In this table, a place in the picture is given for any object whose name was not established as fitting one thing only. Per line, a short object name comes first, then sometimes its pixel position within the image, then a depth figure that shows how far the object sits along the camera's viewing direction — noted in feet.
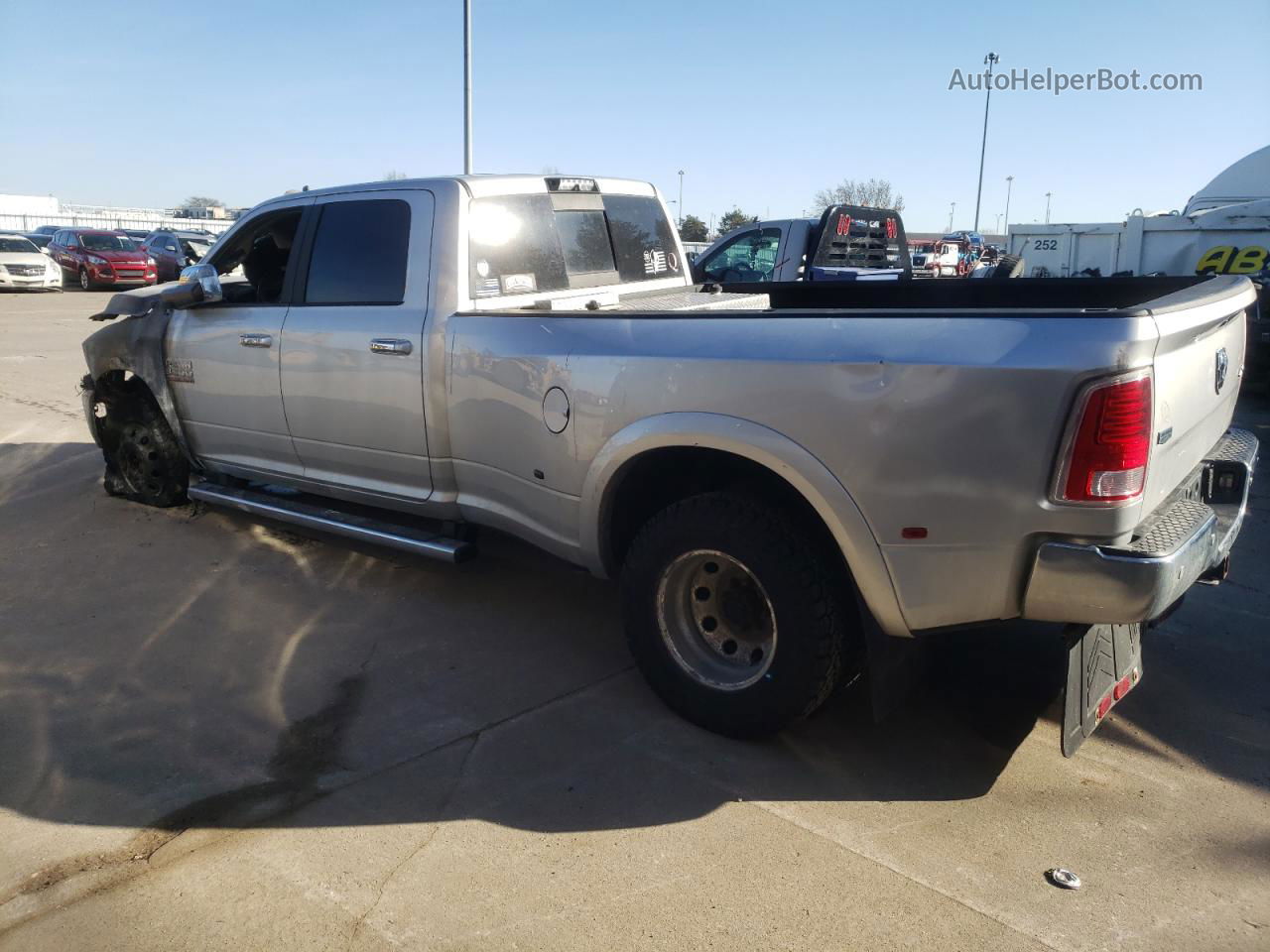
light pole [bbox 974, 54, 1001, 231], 171.12
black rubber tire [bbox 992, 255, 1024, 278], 38.01
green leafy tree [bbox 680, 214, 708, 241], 148.66
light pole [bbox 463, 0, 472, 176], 59.62
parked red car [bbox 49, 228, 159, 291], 85.92
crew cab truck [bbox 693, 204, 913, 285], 34.35
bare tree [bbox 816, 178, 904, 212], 182.91
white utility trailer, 44.06
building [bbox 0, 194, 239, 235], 176.65
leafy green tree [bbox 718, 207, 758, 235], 166.38
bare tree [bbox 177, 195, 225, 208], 313.01
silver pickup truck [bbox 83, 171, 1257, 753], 8.90
